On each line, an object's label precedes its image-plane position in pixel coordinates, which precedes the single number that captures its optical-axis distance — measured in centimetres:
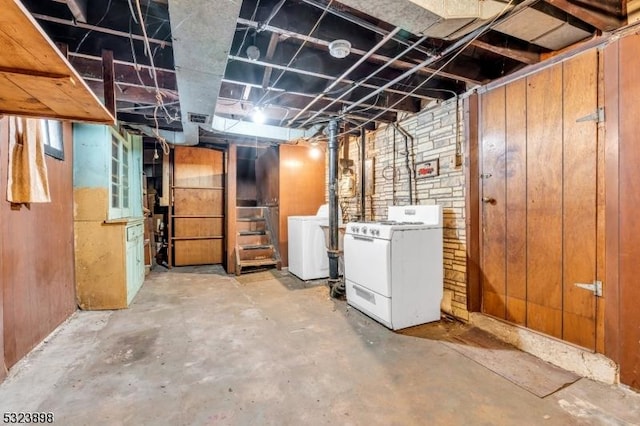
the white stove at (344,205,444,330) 279
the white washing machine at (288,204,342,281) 459
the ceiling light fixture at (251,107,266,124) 357
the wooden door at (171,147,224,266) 556
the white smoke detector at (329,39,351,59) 217
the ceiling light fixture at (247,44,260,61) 229
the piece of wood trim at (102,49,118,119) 189
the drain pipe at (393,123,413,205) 360
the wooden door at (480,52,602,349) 209
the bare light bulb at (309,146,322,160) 551
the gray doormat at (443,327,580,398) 195
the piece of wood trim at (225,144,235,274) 525
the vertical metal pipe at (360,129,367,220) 443
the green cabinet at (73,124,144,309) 328
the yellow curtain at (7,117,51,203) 209
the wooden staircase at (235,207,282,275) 520
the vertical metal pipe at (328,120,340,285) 410
